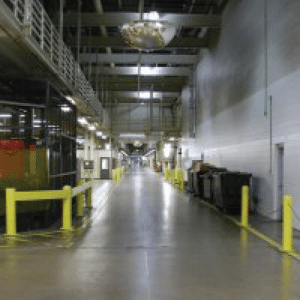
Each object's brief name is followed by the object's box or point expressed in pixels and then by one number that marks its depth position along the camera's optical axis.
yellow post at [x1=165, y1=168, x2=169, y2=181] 31.41
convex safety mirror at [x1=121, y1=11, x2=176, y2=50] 11.06
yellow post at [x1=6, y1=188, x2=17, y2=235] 8.27
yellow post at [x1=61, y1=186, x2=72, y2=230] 8.95
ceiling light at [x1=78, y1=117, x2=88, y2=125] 19.27
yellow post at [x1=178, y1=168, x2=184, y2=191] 22.73
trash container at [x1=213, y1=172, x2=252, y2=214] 12.15
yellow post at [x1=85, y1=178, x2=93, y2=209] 13.61
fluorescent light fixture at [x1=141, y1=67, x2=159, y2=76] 24.23
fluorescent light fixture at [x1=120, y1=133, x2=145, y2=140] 39.70
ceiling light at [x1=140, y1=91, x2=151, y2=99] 31.03
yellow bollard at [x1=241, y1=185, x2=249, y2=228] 9.94
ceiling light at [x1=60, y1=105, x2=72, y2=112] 13.06
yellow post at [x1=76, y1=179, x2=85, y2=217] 11.59
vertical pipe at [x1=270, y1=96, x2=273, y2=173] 11.19
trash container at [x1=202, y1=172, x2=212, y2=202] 14.94
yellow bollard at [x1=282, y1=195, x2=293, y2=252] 7.16
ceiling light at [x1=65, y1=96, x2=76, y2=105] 13.21
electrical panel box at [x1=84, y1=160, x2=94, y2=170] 27.68
